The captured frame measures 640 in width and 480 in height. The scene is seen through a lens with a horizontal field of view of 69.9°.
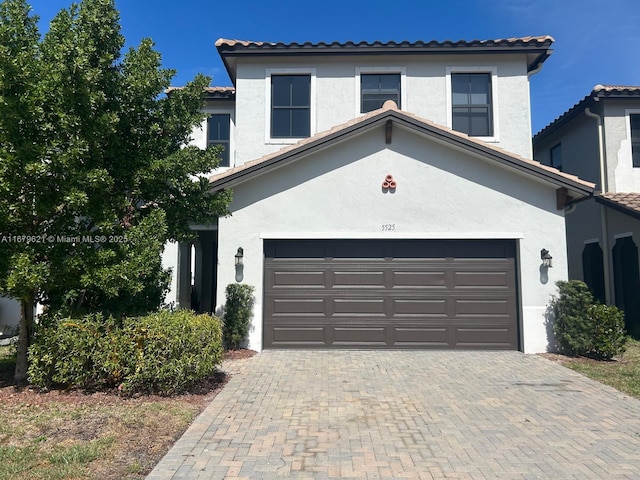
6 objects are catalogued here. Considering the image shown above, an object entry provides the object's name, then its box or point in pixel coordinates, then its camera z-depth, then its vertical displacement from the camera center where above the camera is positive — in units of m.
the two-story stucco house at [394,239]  10.32 +0.99
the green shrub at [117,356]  6.70 -1.10
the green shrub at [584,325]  9.44 -0.88
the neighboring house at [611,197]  13.20 +2.54
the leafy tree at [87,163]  6.48 +1.81
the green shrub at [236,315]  10.05 -0.73
